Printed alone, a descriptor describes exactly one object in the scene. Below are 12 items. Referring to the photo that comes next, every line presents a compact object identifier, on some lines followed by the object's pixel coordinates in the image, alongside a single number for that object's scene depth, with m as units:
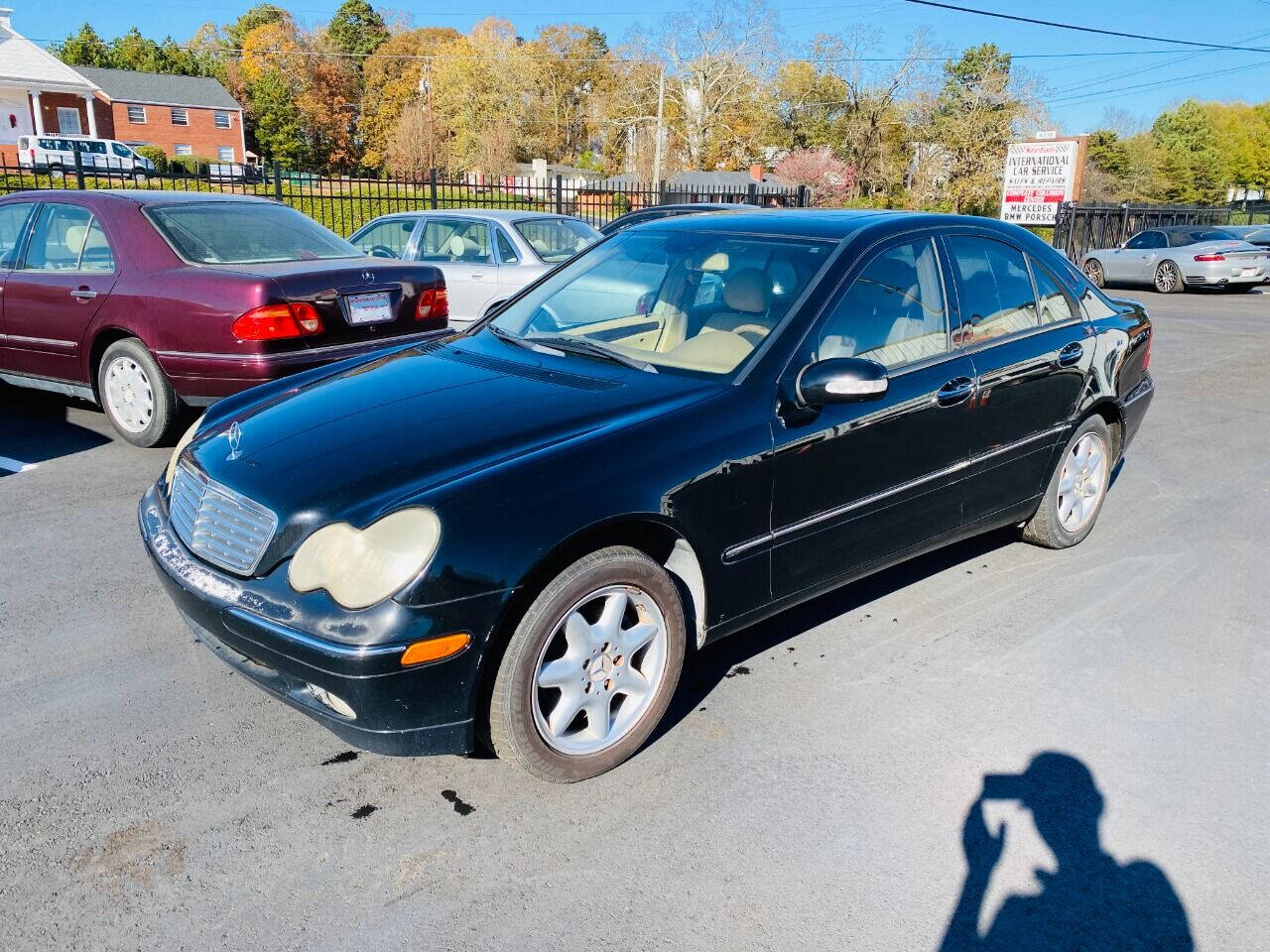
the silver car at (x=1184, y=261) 20.17
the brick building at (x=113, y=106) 53.62
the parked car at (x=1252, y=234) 21.64
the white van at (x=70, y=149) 43.70
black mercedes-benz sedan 2.65
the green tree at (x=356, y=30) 97.06
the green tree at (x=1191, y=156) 85.19
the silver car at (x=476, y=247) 10.20
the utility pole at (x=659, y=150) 43.62
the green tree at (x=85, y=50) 84.50
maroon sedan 5.88
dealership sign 29.09
